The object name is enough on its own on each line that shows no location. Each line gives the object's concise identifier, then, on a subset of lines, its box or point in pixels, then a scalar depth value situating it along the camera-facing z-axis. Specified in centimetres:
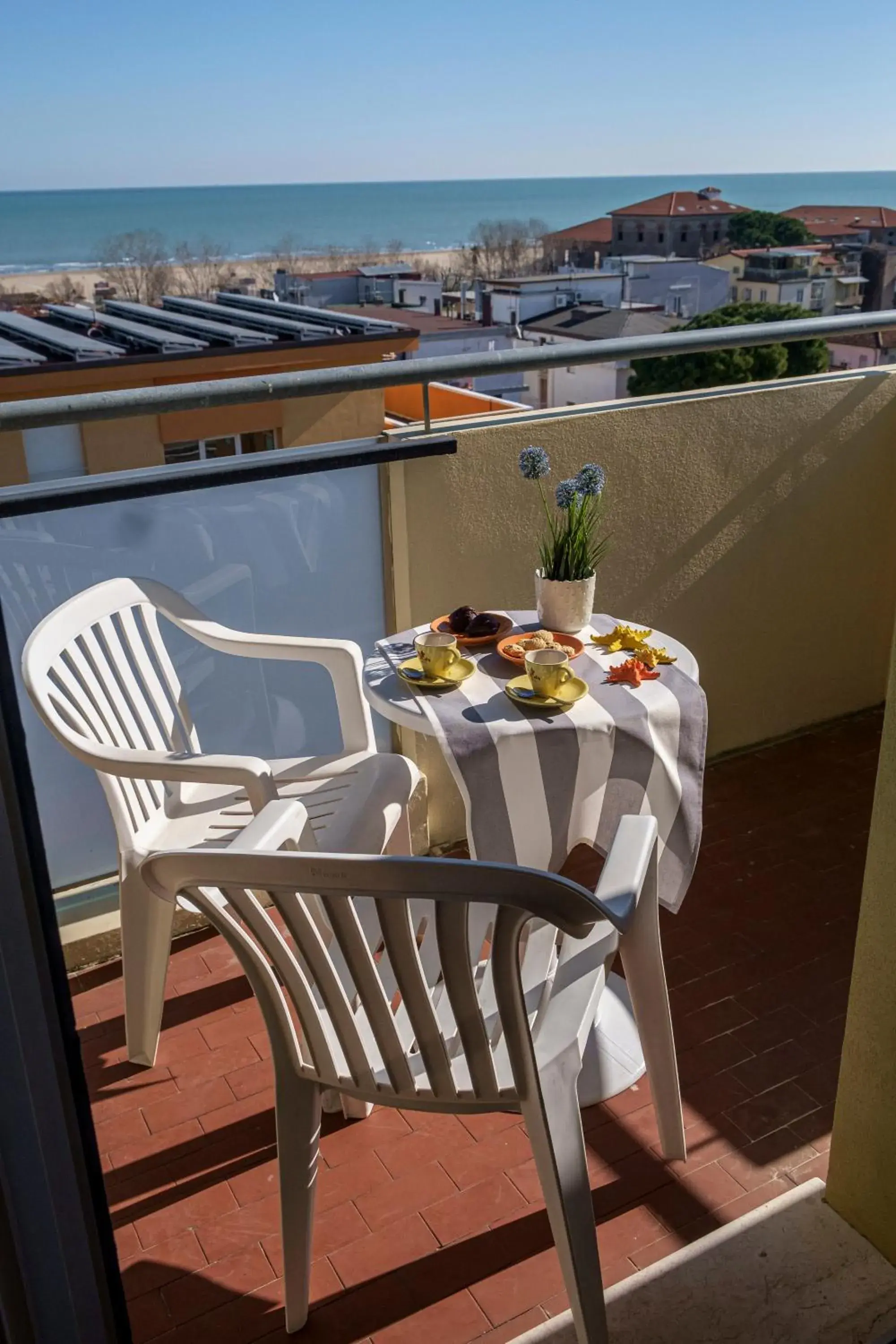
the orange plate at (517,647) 212
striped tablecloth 189
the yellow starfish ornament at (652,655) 210
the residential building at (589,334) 2673
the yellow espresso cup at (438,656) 205
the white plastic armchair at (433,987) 119
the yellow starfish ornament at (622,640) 220
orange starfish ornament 203
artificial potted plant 217
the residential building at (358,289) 3709
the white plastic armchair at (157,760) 191
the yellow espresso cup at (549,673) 193
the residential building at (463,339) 2373
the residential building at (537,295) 3428
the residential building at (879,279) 3766
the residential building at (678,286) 4038
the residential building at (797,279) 3716
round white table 163
